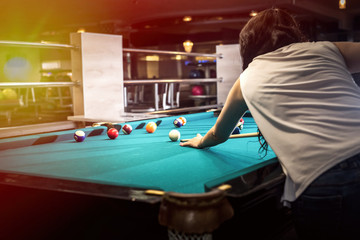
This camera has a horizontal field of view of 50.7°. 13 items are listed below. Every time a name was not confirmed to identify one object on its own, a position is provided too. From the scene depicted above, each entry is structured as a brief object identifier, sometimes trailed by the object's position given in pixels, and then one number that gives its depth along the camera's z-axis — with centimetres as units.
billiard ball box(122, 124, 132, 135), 240
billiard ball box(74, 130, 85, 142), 211
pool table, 105
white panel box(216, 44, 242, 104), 582
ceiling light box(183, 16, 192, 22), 1234
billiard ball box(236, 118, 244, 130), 252
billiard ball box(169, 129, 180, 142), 208
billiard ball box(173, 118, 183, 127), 272
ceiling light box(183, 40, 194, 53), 1314
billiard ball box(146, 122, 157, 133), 247
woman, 114
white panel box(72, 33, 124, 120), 348
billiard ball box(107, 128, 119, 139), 219
